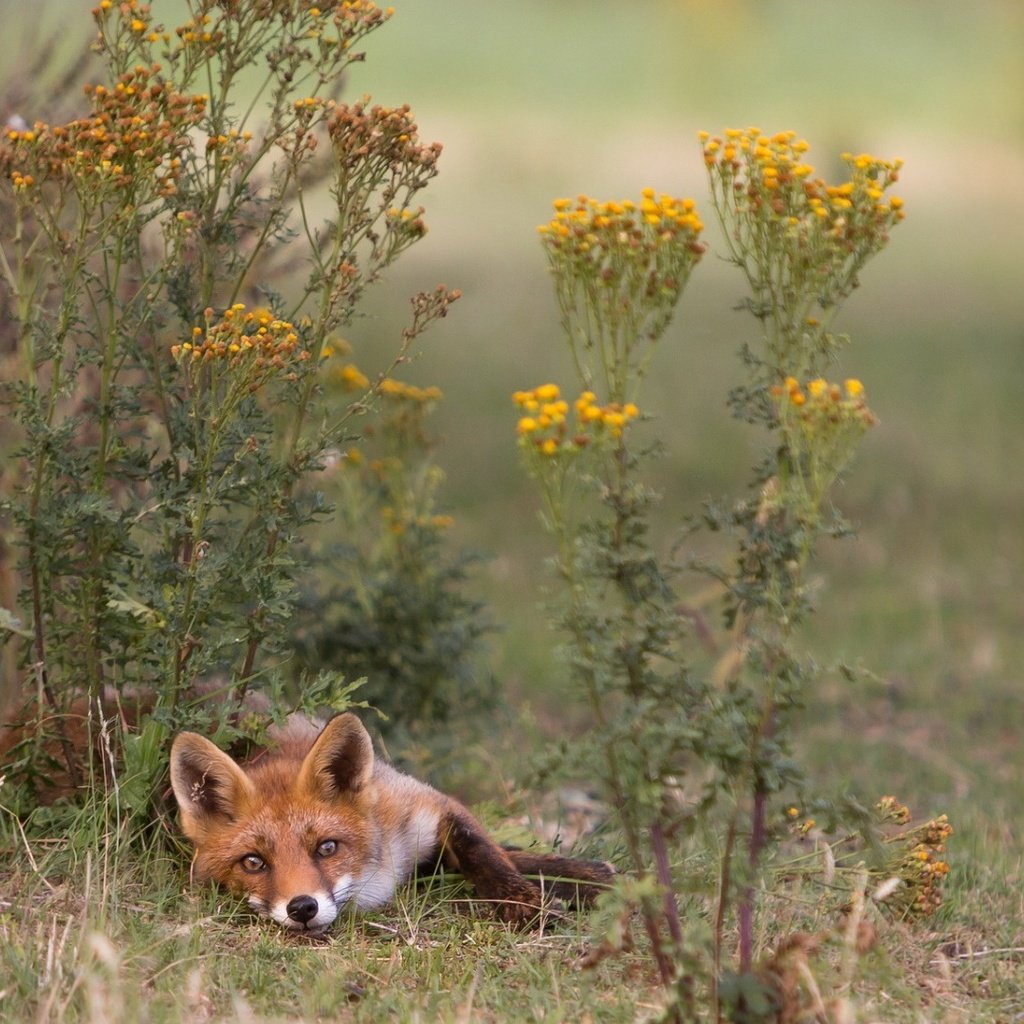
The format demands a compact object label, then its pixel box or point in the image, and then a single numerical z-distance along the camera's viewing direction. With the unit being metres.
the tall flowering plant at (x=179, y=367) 8.70
